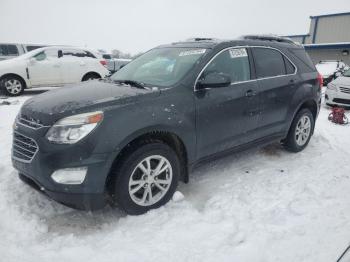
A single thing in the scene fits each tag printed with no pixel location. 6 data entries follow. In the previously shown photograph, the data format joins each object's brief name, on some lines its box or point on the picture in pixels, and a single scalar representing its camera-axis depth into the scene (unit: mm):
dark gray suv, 2852
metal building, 23953
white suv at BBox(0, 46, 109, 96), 9844
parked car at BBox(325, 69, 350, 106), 9664
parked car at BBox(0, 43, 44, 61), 14688
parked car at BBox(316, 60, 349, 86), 15681
